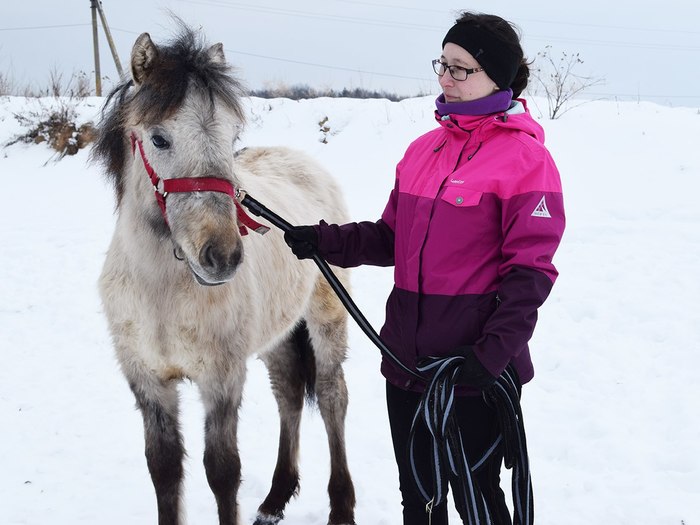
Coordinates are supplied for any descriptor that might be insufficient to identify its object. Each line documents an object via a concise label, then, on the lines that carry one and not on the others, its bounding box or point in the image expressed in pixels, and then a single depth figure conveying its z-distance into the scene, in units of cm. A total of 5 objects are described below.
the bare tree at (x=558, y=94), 1219
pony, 213
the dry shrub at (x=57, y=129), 1241
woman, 182
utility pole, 1720
